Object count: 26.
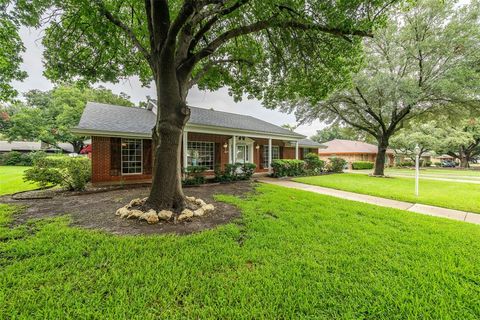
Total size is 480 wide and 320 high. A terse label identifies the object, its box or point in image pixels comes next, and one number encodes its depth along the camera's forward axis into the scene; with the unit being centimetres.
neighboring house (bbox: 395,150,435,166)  3451
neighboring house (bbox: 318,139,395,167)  2908
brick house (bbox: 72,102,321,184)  952
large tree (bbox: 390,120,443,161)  2912
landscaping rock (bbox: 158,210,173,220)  464
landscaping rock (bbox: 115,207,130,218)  483
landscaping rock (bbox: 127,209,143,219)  469
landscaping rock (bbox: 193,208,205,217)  493
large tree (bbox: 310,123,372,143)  1887
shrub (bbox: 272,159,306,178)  1377
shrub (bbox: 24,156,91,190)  722
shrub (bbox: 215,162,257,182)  1112
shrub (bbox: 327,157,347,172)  1905
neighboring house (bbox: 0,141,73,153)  3253
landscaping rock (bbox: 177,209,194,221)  468
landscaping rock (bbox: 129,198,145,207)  537
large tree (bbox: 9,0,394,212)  485
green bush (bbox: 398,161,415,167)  3619
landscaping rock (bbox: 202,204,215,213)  534
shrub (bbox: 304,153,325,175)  1669
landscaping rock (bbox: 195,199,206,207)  569
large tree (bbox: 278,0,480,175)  1147
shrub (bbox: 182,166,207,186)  989
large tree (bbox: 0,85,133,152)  2197
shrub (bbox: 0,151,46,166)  2408
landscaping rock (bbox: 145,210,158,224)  445
